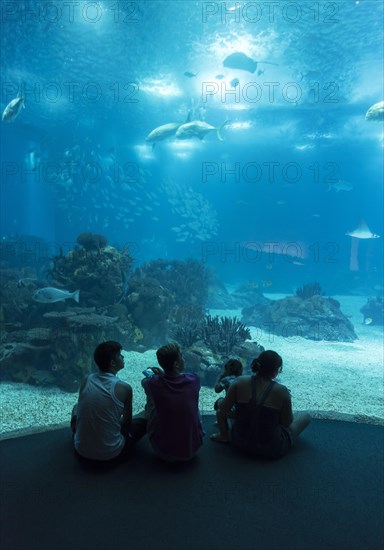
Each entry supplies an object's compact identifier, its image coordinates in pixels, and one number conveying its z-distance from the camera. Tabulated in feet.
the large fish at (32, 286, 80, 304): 23.07
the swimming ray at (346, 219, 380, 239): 48.19
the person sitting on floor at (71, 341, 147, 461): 10.34
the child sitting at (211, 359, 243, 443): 12.58
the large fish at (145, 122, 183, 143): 48.02
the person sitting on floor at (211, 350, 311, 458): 10.99
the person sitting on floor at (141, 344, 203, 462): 10.59
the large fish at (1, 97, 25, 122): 31.50
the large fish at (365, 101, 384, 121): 40.04
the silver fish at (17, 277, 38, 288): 28.32
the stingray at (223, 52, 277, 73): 49.01
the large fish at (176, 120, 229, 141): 45.19
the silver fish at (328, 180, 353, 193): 71.53
